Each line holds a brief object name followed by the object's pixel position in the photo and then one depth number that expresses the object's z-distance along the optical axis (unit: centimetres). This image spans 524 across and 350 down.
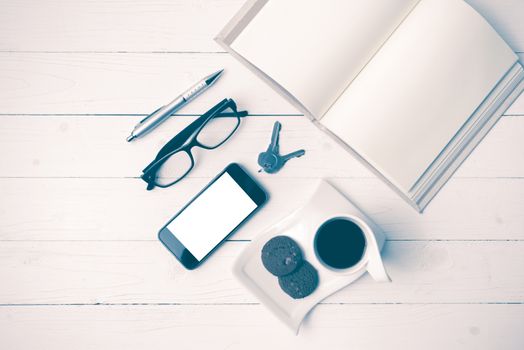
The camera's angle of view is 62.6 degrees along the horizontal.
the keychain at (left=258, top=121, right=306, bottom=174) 64
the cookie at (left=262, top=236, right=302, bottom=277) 61
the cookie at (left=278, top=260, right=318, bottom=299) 61
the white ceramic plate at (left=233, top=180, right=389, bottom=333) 62
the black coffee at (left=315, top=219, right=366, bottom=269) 57
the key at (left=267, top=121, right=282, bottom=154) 64
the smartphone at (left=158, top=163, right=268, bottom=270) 65
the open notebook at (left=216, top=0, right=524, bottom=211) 58
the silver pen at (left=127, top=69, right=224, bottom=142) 64
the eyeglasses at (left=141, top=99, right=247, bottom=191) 64
